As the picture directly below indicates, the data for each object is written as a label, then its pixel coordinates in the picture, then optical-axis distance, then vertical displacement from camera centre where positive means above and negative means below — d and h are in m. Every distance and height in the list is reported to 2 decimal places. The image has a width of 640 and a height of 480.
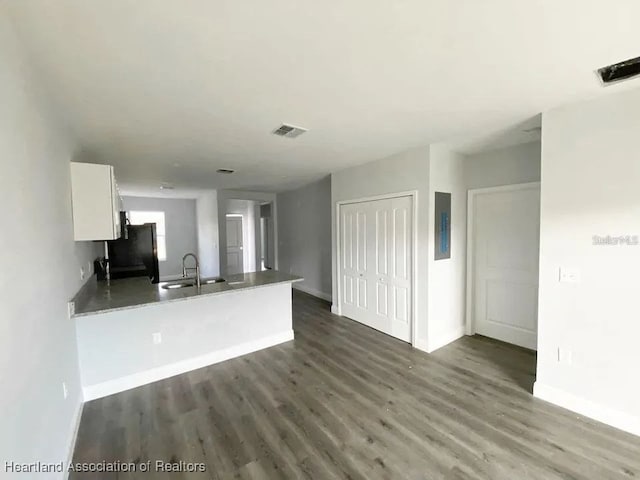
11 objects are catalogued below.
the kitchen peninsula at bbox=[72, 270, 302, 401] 2.61 -1.03
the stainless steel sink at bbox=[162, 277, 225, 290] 3.24 -0.62
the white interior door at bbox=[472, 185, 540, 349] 3.46 -0.48
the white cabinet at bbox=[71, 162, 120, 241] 2.52 +0.30
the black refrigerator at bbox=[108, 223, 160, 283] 4.64 -0.36
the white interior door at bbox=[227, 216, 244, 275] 9.17 -0.46
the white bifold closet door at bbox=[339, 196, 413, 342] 3.76 -0.52
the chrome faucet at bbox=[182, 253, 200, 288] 3.25 -0.51
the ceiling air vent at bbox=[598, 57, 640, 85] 1.74 +1.01
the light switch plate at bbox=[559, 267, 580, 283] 2.31 -0.41
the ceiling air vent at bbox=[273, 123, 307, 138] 2.68 +1.00
